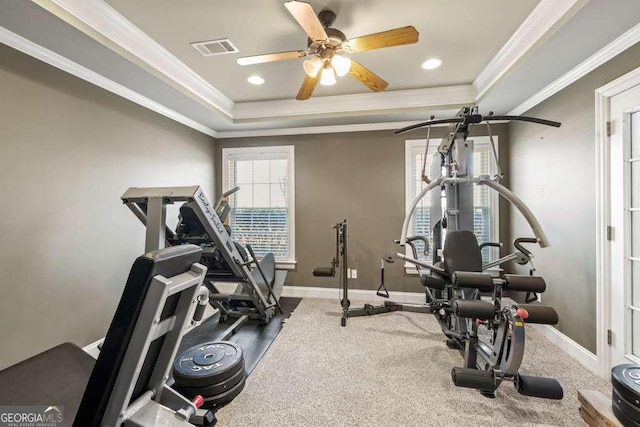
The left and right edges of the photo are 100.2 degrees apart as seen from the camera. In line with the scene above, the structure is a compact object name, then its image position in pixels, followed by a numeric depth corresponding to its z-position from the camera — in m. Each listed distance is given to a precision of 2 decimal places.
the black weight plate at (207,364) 1.79
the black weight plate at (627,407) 1.33
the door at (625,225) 1.95
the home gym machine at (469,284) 1.66
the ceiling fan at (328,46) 1.61
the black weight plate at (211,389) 1.77
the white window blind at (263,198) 4.16
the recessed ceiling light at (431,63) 2.64
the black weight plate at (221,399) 1.79
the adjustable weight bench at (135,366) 0.75
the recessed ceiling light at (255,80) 2.97
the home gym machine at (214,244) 2.02
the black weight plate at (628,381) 1.35
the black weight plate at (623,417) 1.36
